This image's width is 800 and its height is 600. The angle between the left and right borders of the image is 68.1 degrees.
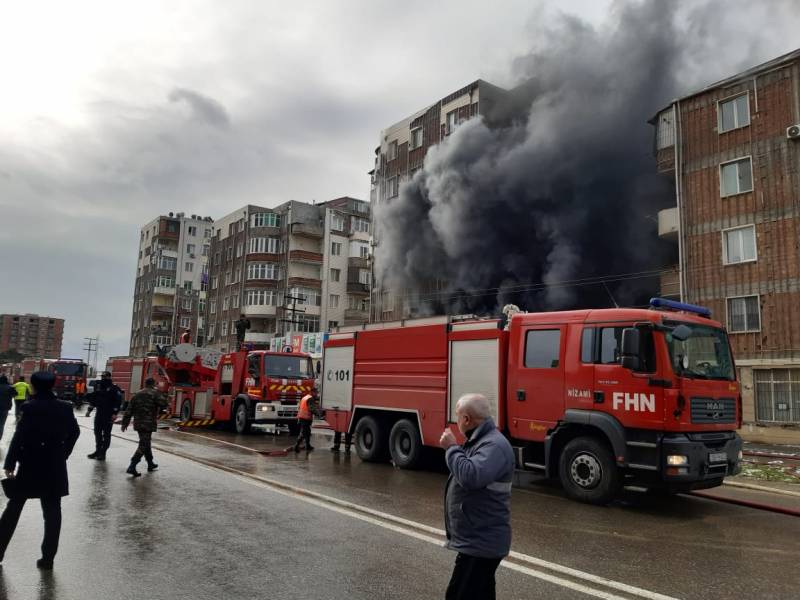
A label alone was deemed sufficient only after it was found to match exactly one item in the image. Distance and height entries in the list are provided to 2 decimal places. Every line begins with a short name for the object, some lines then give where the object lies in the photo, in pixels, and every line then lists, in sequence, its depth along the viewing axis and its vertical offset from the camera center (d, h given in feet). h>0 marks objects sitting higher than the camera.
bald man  9.64 -2.20
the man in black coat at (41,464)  15.51 -2.68
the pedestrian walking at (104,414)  35.91 -2.94
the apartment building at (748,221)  64.59 +19.57
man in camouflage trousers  30.91 -2.52
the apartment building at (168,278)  229.66 +35.70
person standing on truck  79.65 +5.83
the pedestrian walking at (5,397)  38.31 -2.26
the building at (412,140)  102.42 +45.34
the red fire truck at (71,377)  102.68 -2.27
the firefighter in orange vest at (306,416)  43.27 -3.21
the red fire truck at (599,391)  23.95 -0.46
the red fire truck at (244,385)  55.26 -1.51
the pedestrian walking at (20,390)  50.31 -2.34
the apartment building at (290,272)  167.94 +29.13
